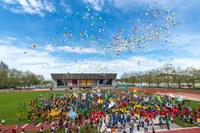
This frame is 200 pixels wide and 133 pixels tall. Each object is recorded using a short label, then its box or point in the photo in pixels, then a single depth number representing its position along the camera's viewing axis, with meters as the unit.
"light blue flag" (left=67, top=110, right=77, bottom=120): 11.96
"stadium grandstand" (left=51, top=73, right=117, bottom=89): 67.40
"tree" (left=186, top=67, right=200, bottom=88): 47.96
